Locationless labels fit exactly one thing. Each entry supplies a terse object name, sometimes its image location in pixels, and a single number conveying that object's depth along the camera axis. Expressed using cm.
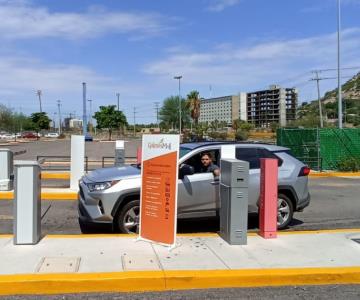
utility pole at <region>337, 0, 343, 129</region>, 2773
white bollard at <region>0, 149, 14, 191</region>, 1416
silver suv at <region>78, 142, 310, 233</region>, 822
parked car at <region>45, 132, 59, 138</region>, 11931
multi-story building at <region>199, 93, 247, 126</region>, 17875
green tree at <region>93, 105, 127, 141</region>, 8931
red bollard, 782
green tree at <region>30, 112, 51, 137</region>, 10738
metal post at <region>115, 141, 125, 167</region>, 1608
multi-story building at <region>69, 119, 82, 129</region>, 18525
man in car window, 882
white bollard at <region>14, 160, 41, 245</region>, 714
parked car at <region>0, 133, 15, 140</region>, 9555
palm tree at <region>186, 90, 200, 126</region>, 8933
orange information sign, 723
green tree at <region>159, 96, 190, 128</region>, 12648
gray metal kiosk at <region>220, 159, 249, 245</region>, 736
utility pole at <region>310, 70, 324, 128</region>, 7944
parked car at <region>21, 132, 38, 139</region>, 9850
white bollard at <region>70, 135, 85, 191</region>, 1402
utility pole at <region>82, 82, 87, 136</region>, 8074
